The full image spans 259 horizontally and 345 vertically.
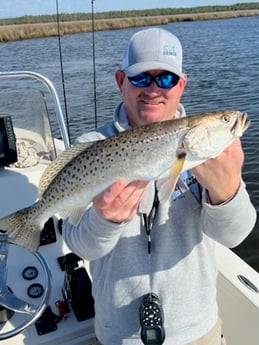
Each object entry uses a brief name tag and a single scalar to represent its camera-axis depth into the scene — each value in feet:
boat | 8.57
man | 6.49
